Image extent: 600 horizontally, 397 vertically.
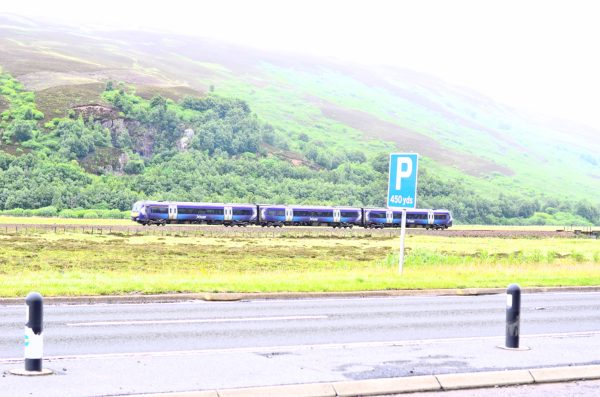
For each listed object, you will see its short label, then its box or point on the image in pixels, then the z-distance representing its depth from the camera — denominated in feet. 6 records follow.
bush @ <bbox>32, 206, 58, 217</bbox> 415.70
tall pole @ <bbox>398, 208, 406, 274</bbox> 94.92
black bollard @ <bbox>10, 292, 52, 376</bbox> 37.29
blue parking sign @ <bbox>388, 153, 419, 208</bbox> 93.04
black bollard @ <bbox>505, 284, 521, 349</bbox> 46.65
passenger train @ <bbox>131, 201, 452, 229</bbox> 318.65
